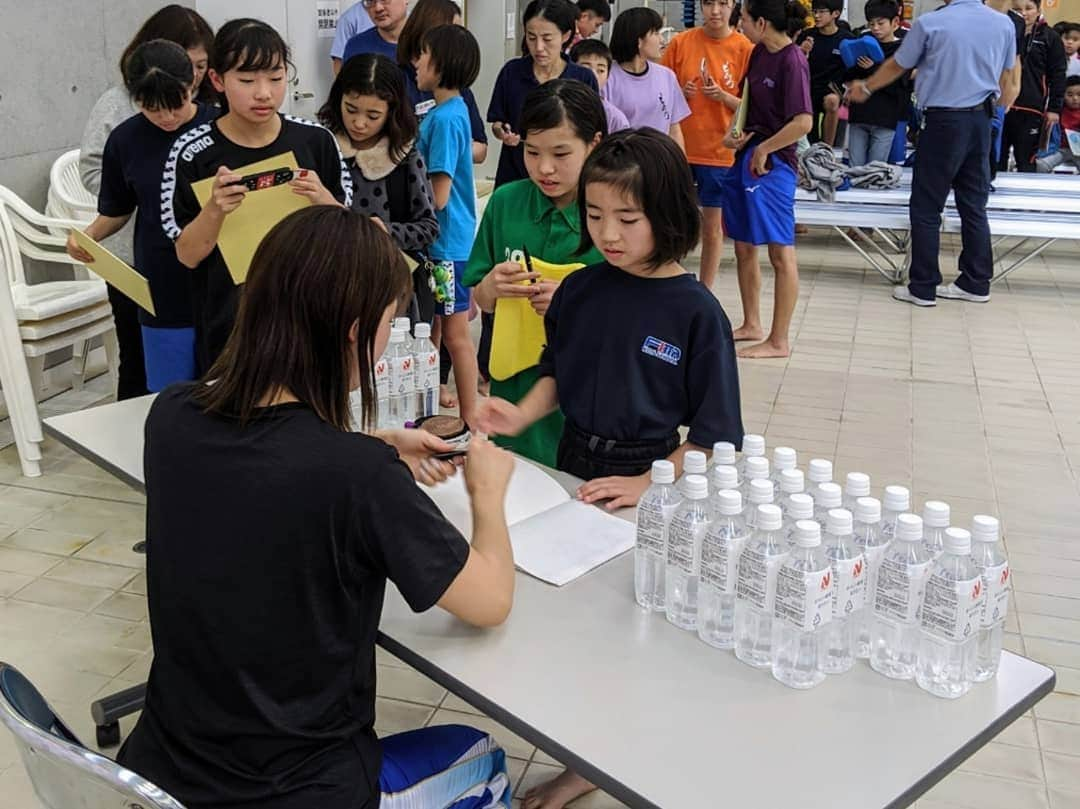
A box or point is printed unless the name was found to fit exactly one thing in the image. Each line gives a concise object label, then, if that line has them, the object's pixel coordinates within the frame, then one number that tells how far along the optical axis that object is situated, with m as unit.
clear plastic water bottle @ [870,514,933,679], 1.55
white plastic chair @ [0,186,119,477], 4.12
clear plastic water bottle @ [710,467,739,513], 1.70
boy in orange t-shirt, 6.35
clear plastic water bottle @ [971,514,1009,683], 1.55
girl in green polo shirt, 2.59
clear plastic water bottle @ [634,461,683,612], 1.75
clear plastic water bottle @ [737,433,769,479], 1.85
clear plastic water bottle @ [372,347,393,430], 2.49
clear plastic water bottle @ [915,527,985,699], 1.51
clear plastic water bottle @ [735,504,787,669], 1.56
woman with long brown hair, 1.46
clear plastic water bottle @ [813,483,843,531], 1.69
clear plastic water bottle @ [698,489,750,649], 1.62
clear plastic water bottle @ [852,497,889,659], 1.60
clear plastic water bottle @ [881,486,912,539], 1.65
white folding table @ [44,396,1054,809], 1.38
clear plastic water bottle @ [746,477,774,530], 1.64
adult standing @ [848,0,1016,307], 6.41
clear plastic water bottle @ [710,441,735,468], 1.84
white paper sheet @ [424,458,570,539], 2.09
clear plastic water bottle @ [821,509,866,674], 1.55
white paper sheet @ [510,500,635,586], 1.90
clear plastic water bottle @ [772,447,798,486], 1.78
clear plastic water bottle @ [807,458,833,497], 1.74
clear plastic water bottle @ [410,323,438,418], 2.57
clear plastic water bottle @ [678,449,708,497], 1.80
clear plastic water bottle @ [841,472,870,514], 1.71
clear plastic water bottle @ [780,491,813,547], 1.59
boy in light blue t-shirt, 4.13
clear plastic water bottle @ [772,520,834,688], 1.51
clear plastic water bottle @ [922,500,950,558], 1.59
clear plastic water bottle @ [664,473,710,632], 1.68
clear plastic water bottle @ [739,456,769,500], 1.80
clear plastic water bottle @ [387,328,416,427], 2.52
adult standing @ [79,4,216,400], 3.72
